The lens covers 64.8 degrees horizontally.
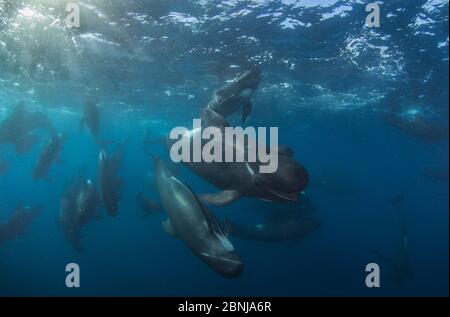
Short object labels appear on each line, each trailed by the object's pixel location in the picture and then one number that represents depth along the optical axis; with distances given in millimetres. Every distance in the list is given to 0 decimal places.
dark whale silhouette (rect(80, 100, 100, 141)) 12703
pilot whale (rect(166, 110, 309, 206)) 5000
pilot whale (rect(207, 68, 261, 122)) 8906
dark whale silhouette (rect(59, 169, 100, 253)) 10578
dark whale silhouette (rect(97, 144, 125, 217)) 9695
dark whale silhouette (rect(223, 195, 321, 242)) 18125
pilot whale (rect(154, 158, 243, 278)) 5086
